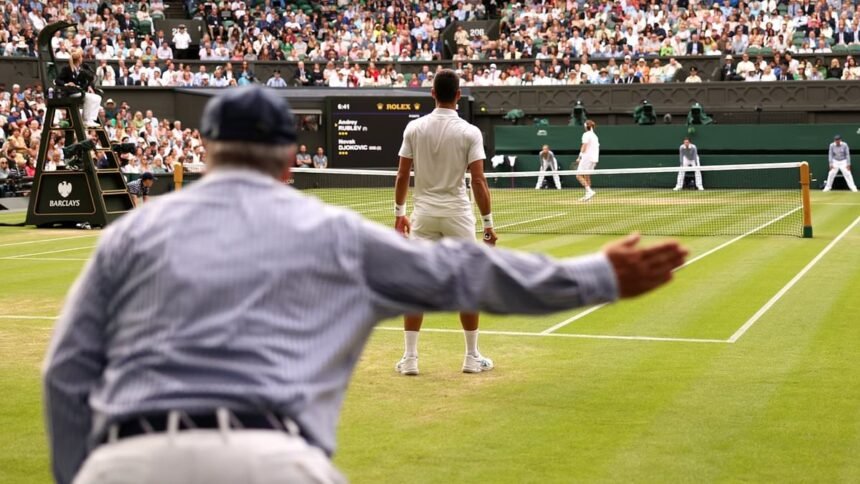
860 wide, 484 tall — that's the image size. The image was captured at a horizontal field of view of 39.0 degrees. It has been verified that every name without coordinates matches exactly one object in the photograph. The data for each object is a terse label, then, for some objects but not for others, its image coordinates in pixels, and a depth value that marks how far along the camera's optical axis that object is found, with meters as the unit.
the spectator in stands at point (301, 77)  45.38
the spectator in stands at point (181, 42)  46.47
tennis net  25.56
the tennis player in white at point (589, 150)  37.06
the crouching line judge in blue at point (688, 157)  40.41
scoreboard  41.50
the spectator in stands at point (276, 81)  44.84
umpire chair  26.39
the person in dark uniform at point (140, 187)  29.51
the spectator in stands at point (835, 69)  41.12
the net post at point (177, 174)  22.93
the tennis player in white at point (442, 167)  9.91
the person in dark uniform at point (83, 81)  26.41
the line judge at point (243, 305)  3.05
